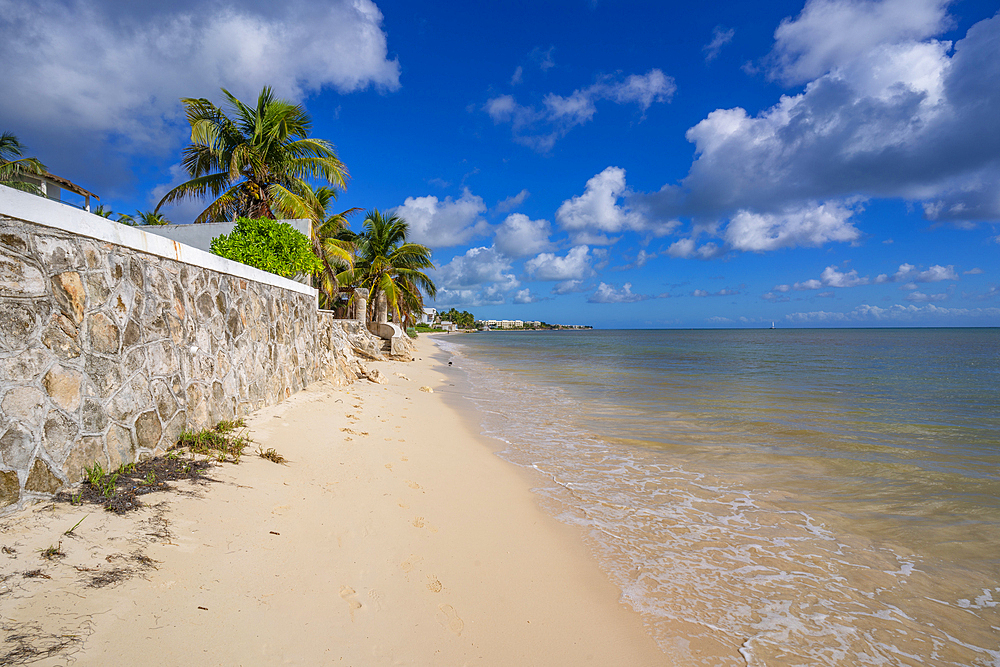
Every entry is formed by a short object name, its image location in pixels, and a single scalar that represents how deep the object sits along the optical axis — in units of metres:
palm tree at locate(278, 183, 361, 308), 15.58
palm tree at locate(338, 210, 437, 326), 28.44
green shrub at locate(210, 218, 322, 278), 7.59
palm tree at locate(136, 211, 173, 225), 26.64
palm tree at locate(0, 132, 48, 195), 12.34
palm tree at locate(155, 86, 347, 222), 14.40
